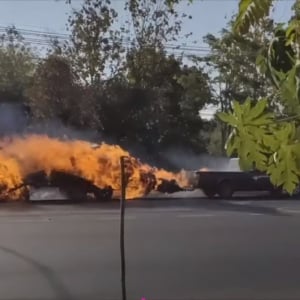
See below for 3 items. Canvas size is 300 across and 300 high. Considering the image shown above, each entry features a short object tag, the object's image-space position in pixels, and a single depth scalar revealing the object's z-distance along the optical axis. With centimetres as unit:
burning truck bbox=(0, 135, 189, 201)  2148
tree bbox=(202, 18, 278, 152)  2723
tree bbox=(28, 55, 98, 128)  2841
